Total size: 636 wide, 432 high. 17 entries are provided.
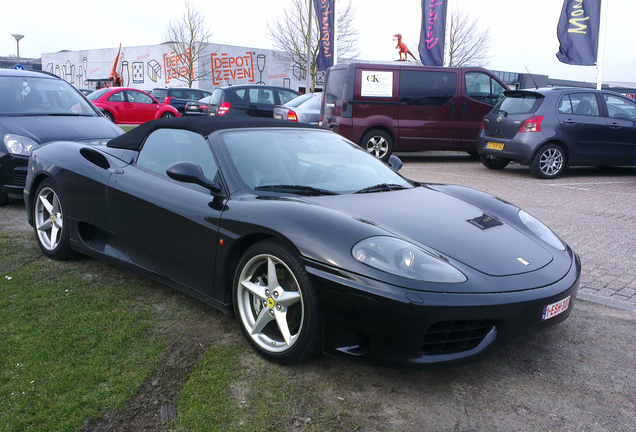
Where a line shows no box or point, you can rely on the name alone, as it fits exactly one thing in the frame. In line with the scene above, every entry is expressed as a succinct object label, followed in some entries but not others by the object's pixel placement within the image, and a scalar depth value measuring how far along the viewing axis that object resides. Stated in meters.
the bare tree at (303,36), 34.66
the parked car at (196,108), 18.66
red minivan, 10.84
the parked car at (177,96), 24.45
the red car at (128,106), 18.27
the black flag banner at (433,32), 16.83
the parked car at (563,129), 9.06
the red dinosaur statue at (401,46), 20.11
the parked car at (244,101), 14.17
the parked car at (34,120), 5.88
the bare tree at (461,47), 31.77
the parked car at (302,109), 11.86
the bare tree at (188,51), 41.38
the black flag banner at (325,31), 21.17
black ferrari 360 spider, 2.34
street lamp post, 30.20
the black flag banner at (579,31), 13.55
